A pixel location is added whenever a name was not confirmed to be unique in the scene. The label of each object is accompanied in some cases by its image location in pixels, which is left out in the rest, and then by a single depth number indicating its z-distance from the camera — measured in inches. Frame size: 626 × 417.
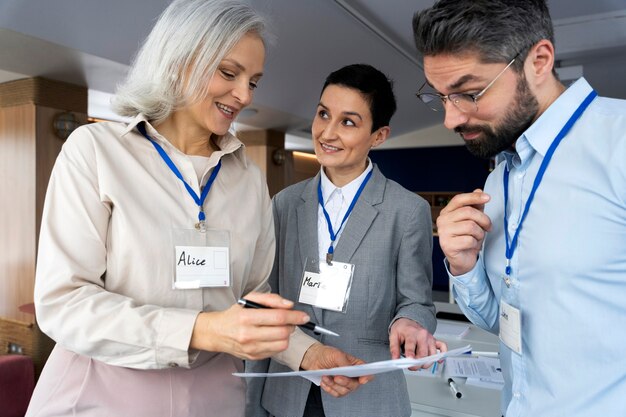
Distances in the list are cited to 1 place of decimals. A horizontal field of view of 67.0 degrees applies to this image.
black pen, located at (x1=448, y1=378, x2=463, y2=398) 87.3
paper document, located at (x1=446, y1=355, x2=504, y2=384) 93.0
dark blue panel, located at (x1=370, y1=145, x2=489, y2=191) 443.5
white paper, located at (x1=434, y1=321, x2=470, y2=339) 119.2
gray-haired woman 39.8
